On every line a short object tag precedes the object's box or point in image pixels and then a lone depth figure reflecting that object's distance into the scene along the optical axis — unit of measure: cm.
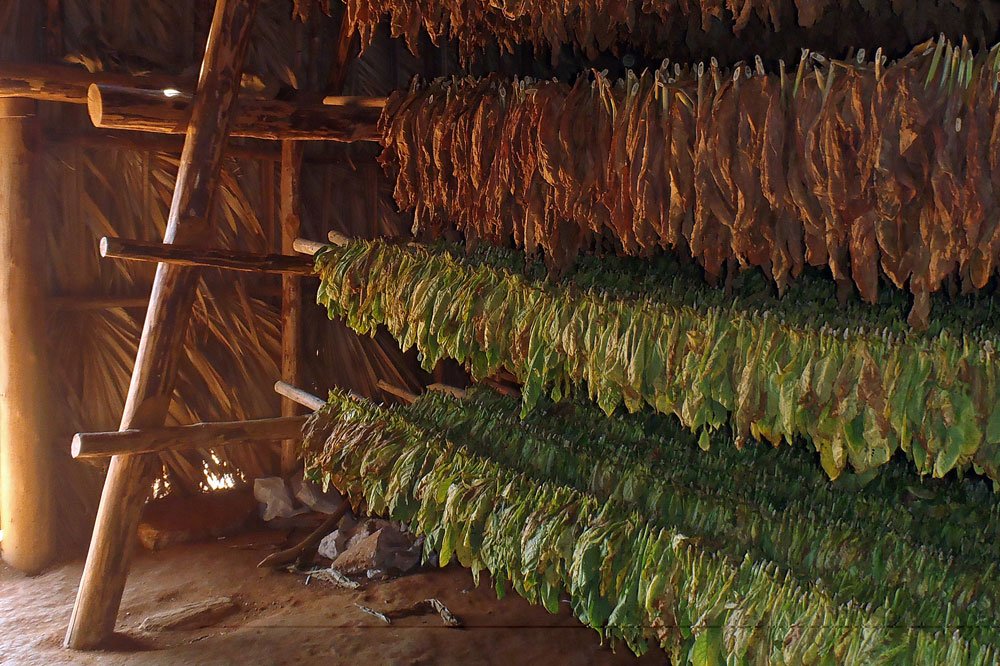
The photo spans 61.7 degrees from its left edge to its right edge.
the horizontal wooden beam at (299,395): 381
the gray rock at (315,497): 524
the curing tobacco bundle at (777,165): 146
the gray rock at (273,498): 517
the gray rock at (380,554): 452
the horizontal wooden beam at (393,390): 463
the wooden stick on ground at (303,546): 462
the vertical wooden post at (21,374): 430
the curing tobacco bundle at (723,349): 157
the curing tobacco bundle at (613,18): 211
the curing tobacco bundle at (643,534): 181
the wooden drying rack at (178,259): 343
